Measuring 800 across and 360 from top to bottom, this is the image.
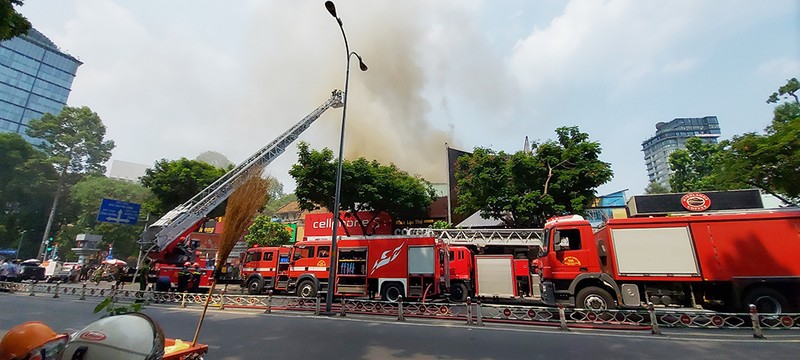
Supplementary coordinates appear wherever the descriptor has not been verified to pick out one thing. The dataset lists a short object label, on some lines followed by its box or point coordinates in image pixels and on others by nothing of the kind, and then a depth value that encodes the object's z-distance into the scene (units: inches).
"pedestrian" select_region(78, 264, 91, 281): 1061.6
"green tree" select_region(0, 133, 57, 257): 1475.1
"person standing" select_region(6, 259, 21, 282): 819.8
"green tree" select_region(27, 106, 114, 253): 1632.6
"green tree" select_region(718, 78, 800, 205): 544.4
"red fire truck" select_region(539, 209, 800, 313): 338.3
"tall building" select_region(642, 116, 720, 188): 4990.2
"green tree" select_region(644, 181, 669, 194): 2476.6
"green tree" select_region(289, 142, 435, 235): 974.4
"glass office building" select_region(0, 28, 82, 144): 3006.9
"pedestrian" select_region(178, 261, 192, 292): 603.8
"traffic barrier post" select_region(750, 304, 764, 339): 285.5
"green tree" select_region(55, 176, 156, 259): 1614.2
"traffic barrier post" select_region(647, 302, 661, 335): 307.3
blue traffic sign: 976.7
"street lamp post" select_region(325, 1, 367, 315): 404.8
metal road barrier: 325.4
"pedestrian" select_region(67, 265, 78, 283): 1021.4
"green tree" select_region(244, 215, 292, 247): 1376.7
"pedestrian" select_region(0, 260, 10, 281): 811.8
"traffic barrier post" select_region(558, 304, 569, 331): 322.7
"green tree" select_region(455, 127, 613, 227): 818.2
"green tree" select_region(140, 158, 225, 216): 1162.0
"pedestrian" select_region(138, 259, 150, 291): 523.2
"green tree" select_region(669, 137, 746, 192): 1201.4
